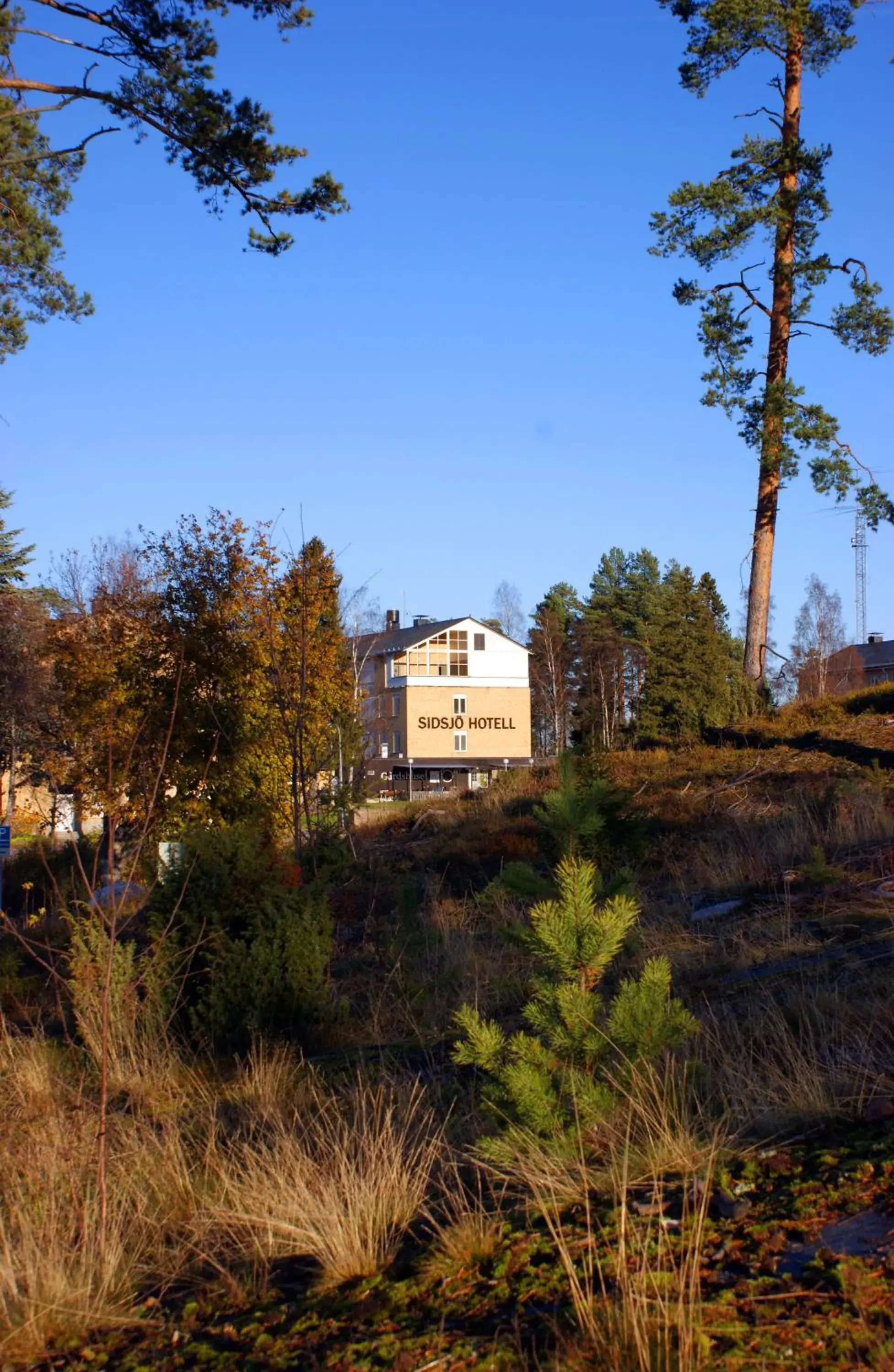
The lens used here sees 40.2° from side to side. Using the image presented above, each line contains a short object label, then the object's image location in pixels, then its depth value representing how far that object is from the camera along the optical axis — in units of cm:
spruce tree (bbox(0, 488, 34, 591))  4203
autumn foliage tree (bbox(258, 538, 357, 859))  1456
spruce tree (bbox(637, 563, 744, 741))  1769
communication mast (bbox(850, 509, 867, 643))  6598
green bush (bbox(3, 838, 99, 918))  1392
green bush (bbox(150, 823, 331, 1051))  721
